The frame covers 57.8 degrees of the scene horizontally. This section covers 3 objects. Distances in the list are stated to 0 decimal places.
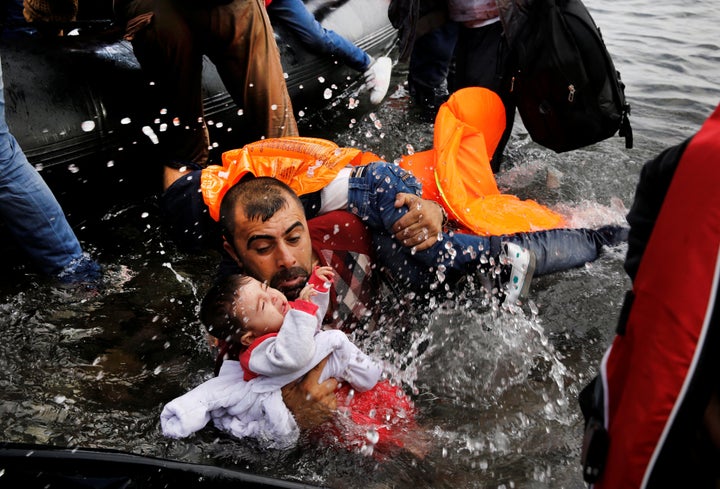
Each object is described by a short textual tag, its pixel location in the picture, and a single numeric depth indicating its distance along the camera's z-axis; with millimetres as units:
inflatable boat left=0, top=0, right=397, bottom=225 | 3398
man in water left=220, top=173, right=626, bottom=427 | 2480
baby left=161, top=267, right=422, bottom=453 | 2156
